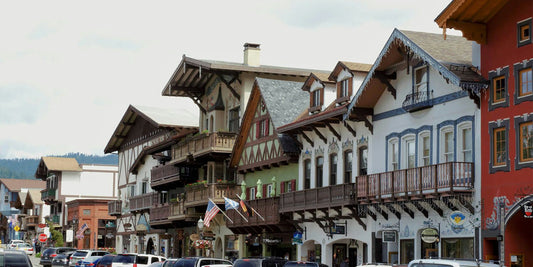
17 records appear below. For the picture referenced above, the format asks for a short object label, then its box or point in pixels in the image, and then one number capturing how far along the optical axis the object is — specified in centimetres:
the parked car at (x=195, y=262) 3528
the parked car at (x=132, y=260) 4169
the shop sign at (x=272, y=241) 4688
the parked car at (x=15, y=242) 8396
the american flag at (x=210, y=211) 4730
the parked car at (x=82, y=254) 5228
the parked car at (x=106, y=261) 4348
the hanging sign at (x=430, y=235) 3294
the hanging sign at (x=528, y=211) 2834
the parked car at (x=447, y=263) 2035
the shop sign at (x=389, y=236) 3609
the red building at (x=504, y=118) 2936
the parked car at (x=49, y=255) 6028
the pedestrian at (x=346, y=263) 3903
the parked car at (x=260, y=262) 3184
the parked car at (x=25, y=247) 8488
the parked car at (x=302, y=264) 2869
